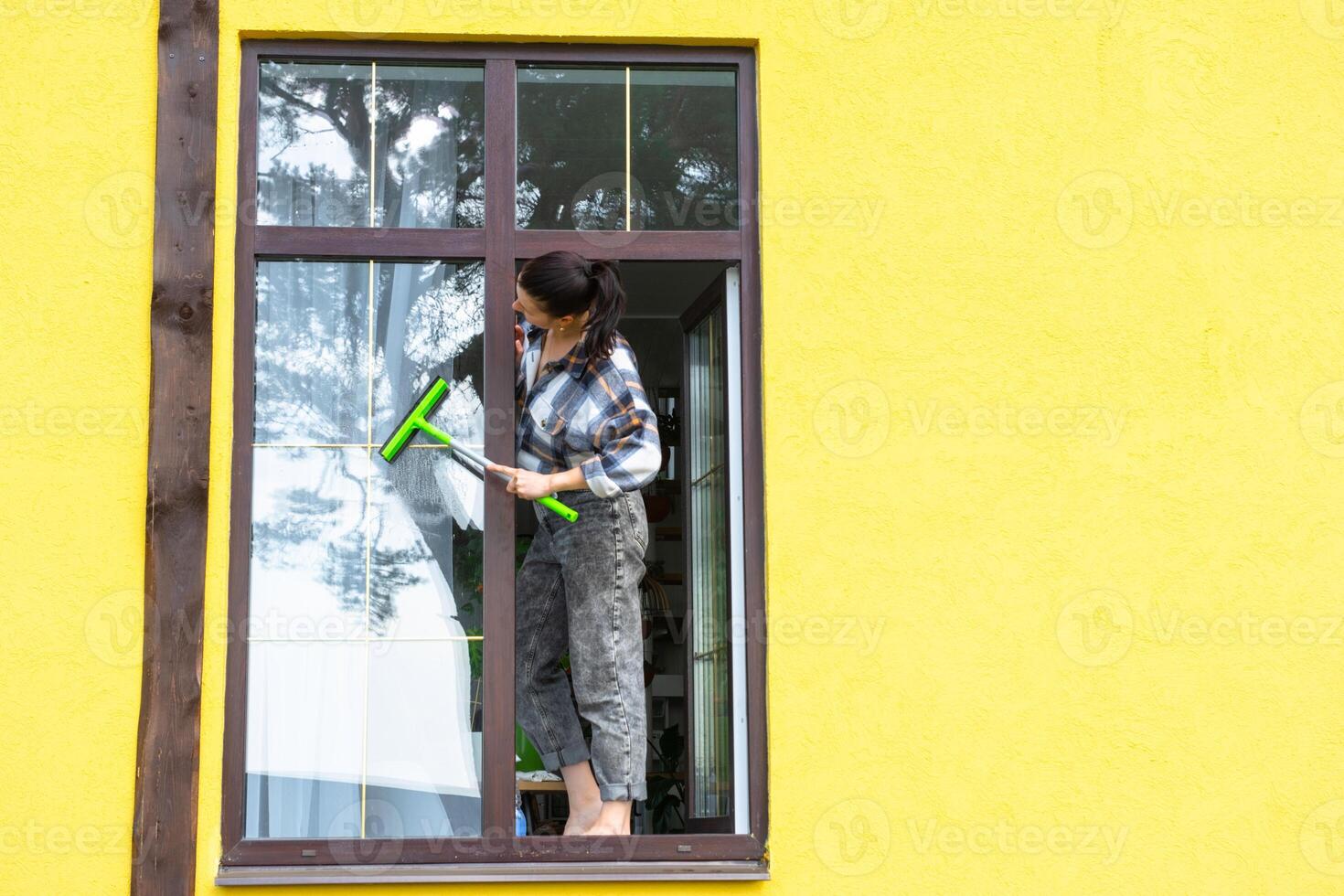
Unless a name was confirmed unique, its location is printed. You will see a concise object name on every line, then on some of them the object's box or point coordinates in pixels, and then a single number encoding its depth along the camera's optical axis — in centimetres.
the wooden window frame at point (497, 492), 404
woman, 411
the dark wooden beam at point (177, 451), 397
